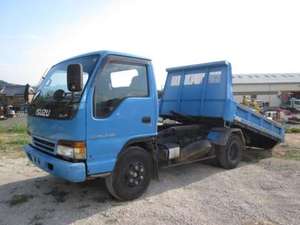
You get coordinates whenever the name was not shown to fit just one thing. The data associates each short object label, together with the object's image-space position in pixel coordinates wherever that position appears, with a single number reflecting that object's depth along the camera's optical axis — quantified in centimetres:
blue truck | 448
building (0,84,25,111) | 3725
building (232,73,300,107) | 4736
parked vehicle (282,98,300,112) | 3305
